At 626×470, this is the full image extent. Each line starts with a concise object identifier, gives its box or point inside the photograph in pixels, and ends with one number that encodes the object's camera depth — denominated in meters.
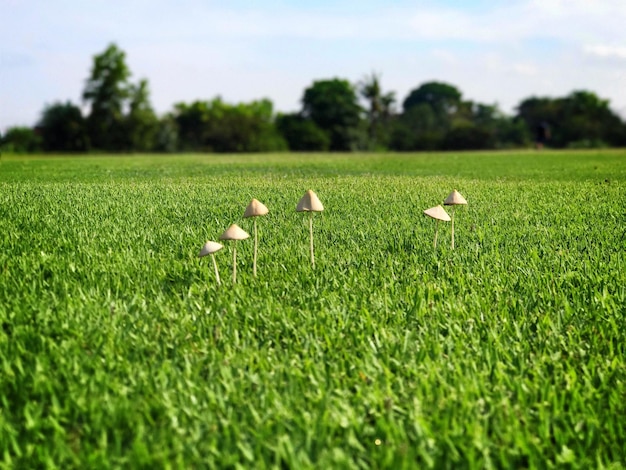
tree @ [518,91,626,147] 68.19
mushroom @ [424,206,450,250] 4.23
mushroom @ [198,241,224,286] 3.33
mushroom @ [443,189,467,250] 4.40
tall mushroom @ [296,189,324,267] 3.70
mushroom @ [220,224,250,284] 3.29
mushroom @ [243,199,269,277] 3.51
